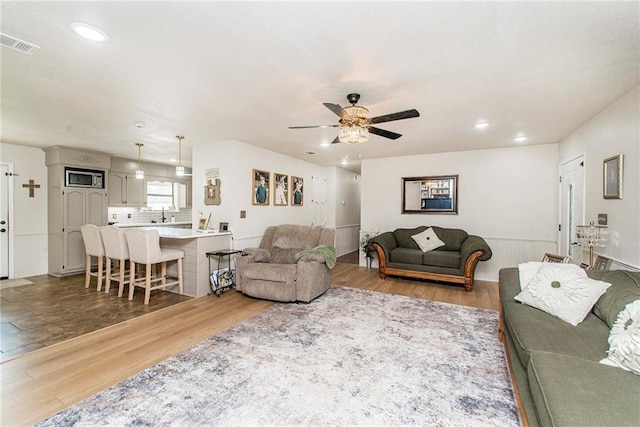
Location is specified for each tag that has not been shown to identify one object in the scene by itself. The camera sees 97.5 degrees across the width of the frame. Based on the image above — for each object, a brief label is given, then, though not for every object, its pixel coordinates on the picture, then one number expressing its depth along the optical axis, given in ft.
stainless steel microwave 17.65
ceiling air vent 6.15
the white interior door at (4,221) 16.42
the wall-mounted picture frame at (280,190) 18.80
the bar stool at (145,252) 12.22
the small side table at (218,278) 13.65
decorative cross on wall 17.39
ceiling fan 8.43
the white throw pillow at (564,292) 6.73
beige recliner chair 12.59
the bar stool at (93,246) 14.14
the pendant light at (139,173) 16.11
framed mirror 18.49
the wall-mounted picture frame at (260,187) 16.92
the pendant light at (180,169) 14.90
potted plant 19.79
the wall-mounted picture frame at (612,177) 8.91
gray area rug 5.78
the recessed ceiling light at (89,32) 5.80
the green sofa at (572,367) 3.67
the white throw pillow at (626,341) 4.63
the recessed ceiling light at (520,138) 14.20
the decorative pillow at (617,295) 6.08
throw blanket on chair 13.33
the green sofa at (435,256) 15.02
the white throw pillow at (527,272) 8.46
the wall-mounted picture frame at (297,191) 20.61
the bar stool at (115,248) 13.03
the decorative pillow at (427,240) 17.29
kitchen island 13.71
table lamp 9.56
